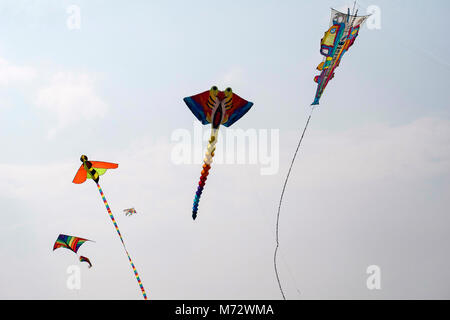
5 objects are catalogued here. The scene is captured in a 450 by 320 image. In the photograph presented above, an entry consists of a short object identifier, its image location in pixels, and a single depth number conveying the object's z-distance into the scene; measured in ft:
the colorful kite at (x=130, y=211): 93.40
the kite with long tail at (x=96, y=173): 84.99
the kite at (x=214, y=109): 68.44
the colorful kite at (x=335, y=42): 70.03
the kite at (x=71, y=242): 95.09
